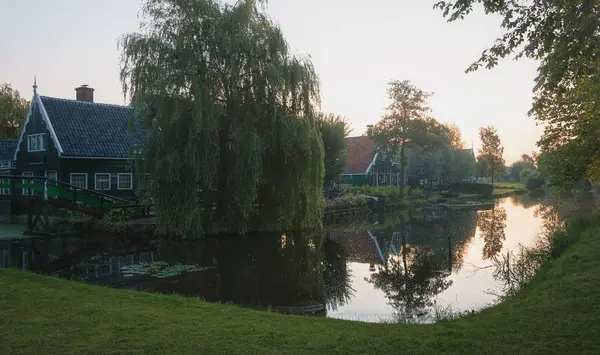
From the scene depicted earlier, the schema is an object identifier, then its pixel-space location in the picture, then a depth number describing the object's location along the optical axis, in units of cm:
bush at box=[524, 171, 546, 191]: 7638
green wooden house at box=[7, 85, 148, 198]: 2730
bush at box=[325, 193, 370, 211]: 3415
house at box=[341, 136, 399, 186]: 5238
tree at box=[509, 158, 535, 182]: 11989
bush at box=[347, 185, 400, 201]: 4234
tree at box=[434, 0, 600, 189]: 645
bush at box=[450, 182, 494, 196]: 6200
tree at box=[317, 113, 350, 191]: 3288
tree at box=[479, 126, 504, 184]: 6806
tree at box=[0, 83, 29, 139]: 4584
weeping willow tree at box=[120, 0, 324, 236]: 1852
